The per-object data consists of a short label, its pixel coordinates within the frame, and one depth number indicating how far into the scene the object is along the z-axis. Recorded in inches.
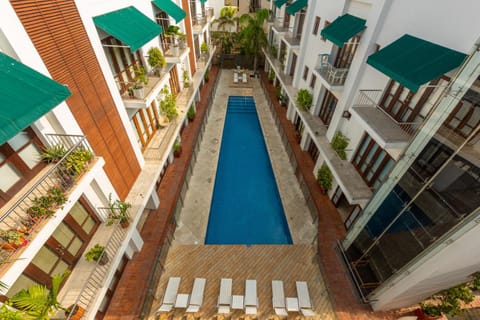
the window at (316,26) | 668.4
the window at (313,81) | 713.7
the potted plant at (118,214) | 386.9
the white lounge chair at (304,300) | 422.6
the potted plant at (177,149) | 709.3
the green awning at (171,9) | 575.4
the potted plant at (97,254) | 328.2
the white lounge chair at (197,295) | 425.2
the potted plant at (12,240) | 206.5
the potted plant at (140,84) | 441.4
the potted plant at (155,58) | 517.7
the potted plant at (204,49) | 1159.3
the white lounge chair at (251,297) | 427.8
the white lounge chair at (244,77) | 1330.0
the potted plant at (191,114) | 890.7
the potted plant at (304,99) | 706.2
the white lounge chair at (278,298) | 429.0
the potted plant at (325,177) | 588.7
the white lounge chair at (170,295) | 424.8
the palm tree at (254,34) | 1205.7
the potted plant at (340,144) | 532.1
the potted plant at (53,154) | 274.5
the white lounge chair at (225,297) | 428.2
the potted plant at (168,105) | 619.3
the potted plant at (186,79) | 838.5
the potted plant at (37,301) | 223.3
